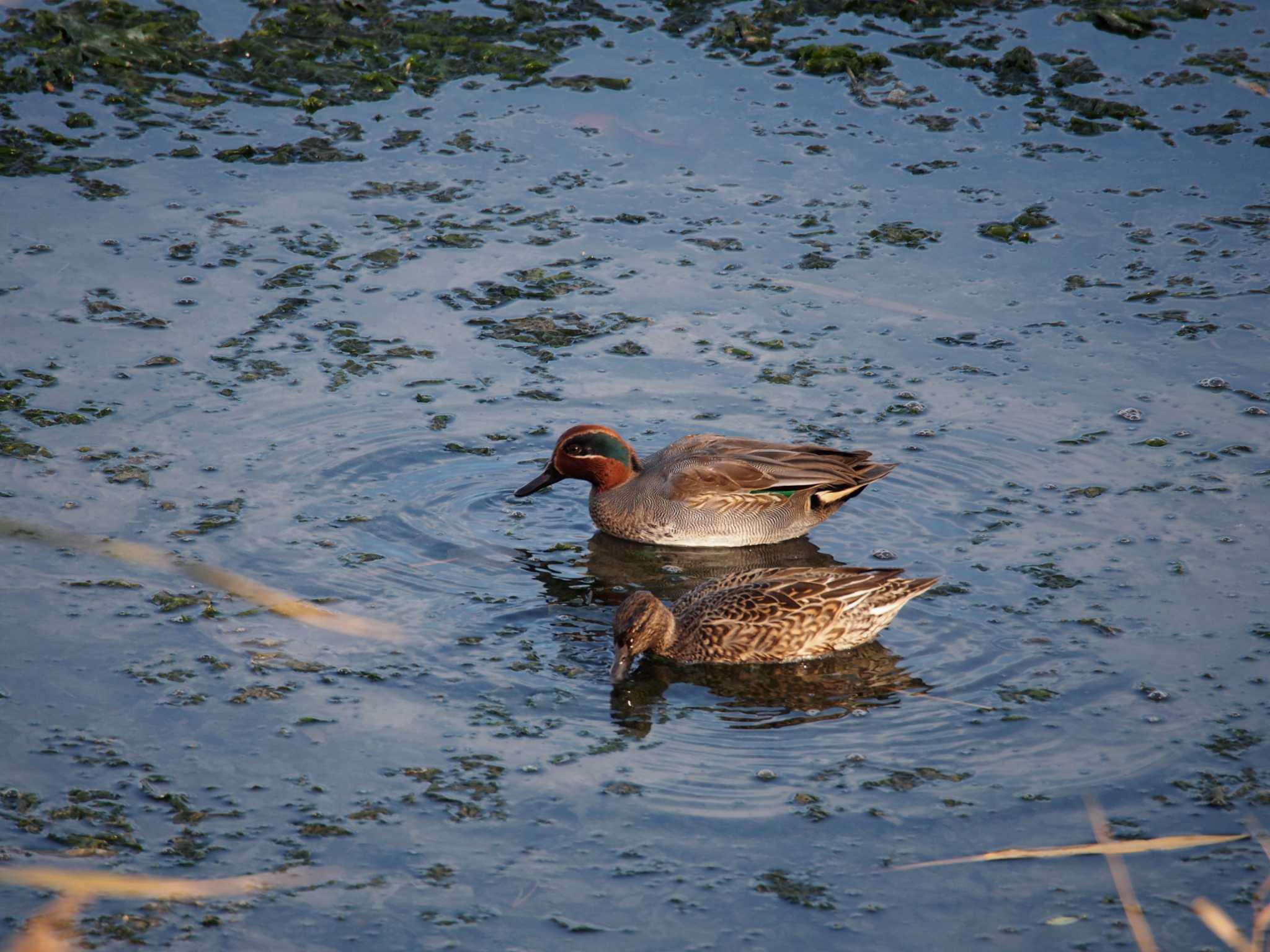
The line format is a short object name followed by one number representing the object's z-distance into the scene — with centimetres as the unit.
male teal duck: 1787
